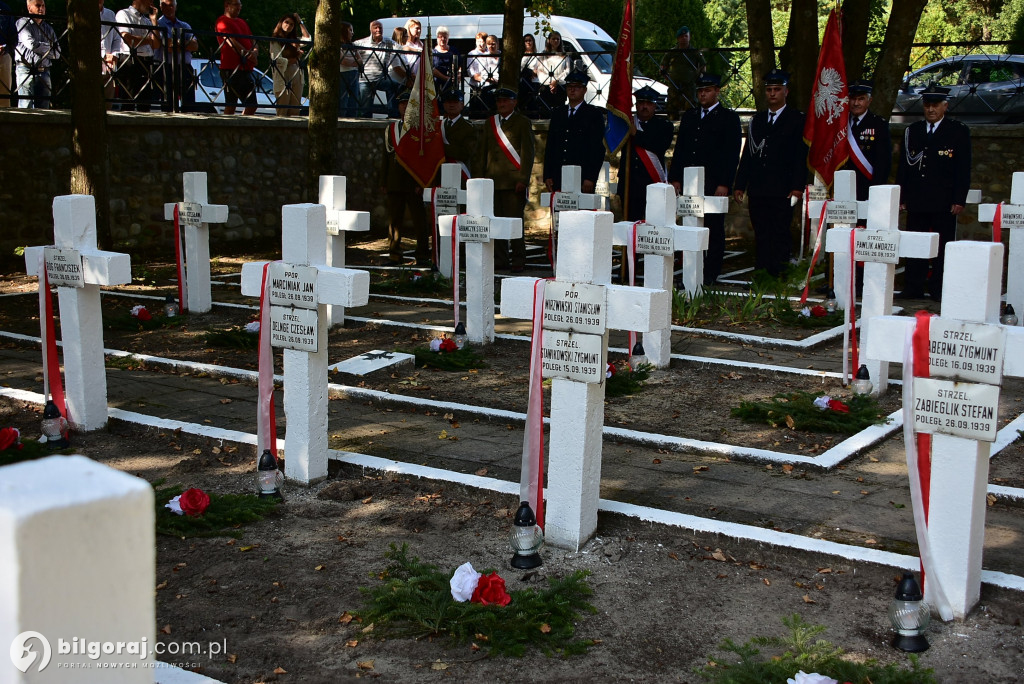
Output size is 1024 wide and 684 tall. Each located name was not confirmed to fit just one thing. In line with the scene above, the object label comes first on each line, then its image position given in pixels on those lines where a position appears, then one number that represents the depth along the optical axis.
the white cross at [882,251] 6.77
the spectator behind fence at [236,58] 15.26
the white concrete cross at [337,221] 8.53
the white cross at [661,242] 7.59
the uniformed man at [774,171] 11.32
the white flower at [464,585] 3.83
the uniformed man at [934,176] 10.52
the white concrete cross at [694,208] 9.74
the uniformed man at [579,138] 12.23
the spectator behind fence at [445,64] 17.61
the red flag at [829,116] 11.09
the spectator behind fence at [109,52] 13.84
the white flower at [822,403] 6.25
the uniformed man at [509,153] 12.34
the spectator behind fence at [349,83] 17.02
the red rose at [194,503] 4.68
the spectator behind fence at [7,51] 12.96
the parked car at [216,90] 15.05
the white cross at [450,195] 11.23
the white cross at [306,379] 5.21
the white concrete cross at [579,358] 4.39
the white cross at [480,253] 8.29
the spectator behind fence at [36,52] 13.11
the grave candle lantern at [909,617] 3.55
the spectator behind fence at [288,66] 16.27
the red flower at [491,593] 3.78
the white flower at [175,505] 4.69
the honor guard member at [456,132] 13.43
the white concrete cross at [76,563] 1.31
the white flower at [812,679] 3.11
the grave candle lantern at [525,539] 4.25
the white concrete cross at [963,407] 3.76
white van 18.33
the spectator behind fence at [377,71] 17.30
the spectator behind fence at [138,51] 13.94
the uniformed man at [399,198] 13.20
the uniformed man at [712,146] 11.70
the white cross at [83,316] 5.92
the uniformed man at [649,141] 12.56
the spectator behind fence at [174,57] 14.27
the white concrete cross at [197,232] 9.61
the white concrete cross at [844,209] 9.24
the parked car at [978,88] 16.31
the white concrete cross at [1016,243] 8.98
